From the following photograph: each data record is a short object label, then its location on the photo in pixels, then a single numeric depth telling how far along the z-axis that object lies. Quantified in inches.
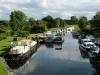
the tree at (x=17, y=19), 1724.6
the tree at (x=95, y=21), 1765.3
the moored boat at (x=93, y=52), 695.7
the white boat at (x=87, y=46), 831.1
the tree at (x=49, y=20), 2995.6
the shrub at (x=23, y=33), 1363.7
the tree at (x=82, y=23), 2190.3
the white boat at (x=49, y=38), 1269.0
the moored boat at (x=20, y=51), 701.5
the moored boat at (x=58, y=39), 1255.9
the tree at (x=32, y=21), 2261.8
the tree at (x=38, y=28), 1885.6
